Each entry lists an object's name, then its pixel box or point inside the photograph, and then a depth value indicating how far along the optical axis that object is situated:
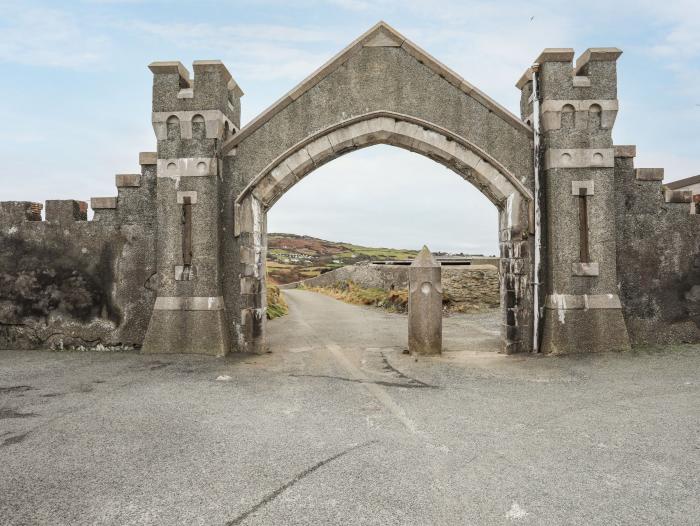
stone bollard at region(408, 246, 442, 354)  8.30
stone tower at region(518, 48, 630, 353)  7.80
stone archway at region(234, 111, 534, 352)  8.20
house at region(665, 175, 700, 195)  23.08
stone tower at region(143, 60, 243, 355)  8.03
